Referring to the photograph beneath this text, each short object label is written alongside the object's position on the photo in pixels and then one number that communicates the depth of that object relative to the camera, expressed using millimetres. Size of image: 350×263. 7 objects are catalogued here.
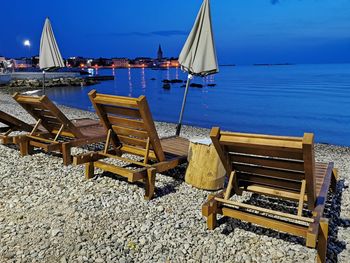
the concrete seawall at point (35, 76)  40562
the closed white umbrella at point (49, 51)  12148
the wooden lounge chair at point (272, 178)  2986
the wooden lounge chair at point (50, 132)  5699
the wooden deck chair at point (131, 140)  4398
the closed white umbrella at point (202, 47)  6902
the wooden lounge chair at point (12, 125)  6801
